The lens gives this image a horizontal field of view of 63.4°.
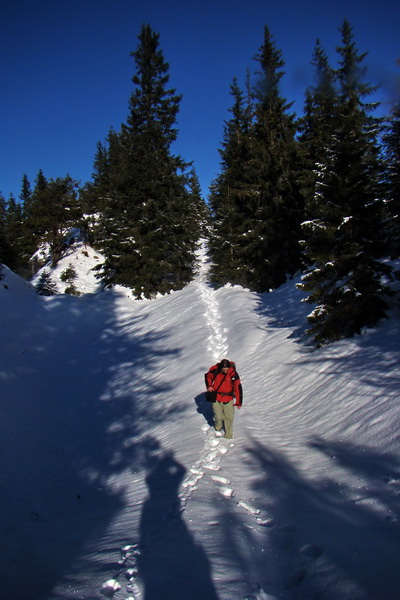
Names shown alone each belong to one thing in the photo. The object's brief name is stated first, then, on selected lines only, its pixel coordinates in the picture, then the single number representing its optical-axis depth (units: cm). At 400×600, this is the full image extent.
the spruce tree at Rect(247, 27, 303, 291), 2162
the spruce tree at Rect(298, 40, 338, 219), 1909
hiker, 720
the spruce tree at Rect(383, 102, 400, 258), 901
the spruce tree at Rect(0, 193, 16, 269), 2453
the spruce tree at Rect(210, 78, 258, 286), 2365
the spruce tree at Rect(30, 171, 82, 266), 3488
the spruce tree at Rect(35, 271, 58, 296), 2679
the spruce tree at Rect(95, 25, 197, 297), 2773
